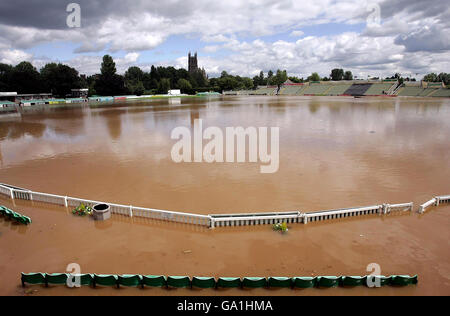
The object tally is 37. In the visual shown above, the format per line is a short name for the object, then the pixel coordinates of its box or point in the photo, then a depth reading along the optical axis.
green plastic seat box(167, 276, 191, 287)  7.73
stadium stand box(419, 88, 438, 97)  97.70
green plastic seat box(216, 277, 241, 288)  7.72
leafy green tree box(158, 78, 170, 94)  140.76
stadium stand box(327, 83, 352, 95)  125.76
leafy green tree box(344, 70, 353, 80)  196.59
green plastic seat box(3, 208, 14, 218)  11.99
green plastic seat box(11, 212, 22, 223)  11.69
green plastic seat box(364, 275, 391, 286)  7.76
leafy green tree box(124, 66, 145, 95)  126.15
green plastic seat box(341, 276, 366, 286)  7.77
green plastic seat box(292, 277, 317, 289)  7.66
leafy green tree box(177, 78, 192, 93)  149.45
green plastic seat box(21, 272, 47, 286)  7.85
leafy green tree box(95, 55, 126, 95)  114.06
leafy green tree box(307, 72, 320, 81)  189.44
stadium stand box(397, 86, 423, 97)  101.90
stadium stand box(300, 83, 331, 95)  131.38
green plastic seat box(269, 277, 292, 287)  7.70
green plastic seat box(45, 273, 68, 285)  7.85
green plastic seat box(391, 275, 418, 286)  7.75
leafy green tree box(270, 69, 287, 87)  172.00
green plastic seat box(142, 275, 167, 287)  7.76
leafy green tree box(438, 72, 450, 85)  148.57
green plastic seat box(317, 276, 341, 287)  7.66
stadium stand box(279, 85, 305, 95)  146.75
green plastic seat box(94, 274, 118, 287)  7.77
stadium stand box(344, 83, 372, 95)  118.21
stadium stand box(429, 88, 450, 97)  92.45
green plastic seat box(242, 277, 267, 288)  7.67
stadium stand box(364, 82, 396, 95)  110.68
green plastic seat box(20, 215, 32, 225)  11.66
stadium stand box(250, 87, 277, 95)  153.62
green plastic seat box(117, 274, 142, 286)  7.77
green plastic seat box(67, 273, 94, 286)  7.86
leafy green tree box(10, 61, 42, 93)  97.19
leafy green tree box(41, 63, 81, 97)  102.00
